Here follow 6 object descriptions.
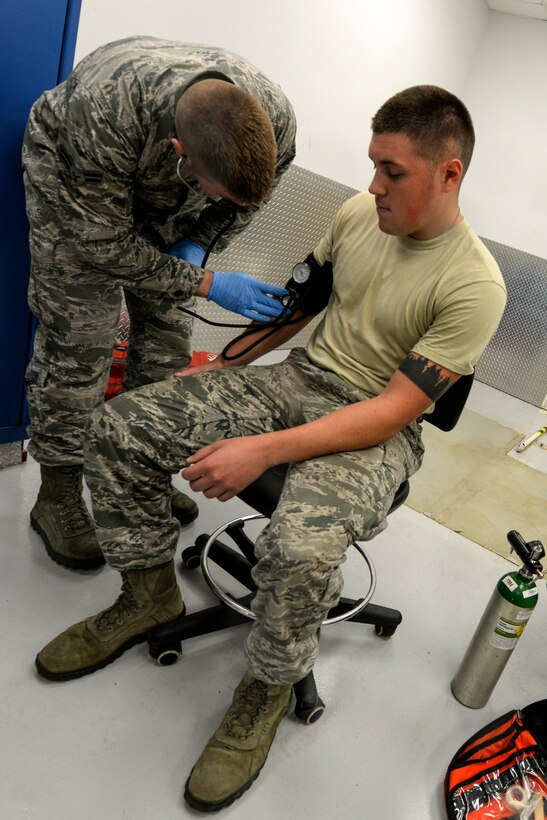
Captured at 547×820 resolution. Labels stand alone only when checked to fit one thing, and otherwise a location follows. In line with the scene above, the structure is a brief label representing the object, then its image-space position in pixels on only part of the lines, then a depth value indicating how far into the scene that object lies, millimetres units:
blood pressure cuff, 1657
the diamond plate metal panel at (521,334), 4422
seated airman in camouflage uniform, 1270
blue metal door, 1652
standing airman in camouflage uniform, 1261
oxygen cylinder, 1563
